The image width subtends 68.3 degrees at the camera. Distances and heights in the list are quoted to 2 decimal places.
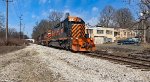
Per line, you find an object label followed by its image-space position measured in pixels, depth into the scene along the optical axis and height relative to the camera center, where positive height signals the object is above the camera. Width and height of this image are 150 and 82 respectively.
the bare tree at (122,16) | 44.20 +10.52
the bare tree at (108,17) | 52.41 +11.47
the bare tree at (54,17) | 54.36 +11.69
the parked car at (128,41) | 26.36 +0.02
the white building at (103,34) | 40.27 +2.94
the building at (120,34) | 48.82 +3.39
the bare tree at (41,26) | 55.41 +7.92
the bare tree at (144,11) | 11.21 +3.06
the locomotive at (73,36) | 10.47 +0.54
